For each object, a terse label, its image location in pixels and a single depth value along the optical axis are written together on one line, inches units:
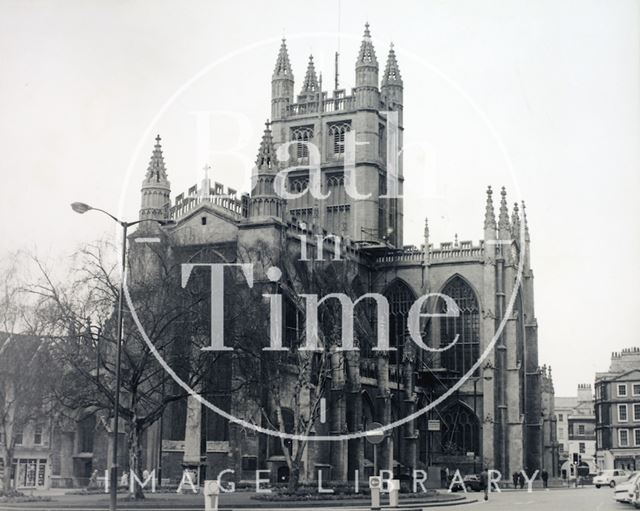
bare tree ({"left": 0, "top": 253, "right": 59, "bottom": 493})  1647.4
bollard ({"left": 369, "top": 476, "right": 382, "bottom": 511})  1332.4
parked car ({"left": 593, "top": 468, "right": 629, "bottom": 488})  2587.6
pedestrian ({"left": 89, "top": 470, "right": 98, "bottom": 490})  1883.4
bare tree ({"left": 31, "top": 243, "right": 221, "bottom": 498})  1612.9
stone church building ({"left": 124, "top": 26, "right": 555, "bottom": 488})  2138.3
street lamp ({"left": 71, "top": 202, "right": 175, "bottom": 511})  1168.5
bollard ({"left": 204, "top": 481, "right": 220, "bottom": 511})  1151.0
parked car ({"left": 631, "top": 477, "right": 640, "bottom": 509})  1414.9
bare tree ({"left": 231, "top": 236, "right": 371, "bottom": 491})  1761.8
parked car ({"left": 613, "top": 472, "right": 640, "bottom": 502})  1491.1
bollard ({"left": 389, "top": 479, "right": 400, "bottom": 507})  1401.3
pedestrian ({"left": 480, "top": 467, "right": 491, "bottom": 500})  1848.7
